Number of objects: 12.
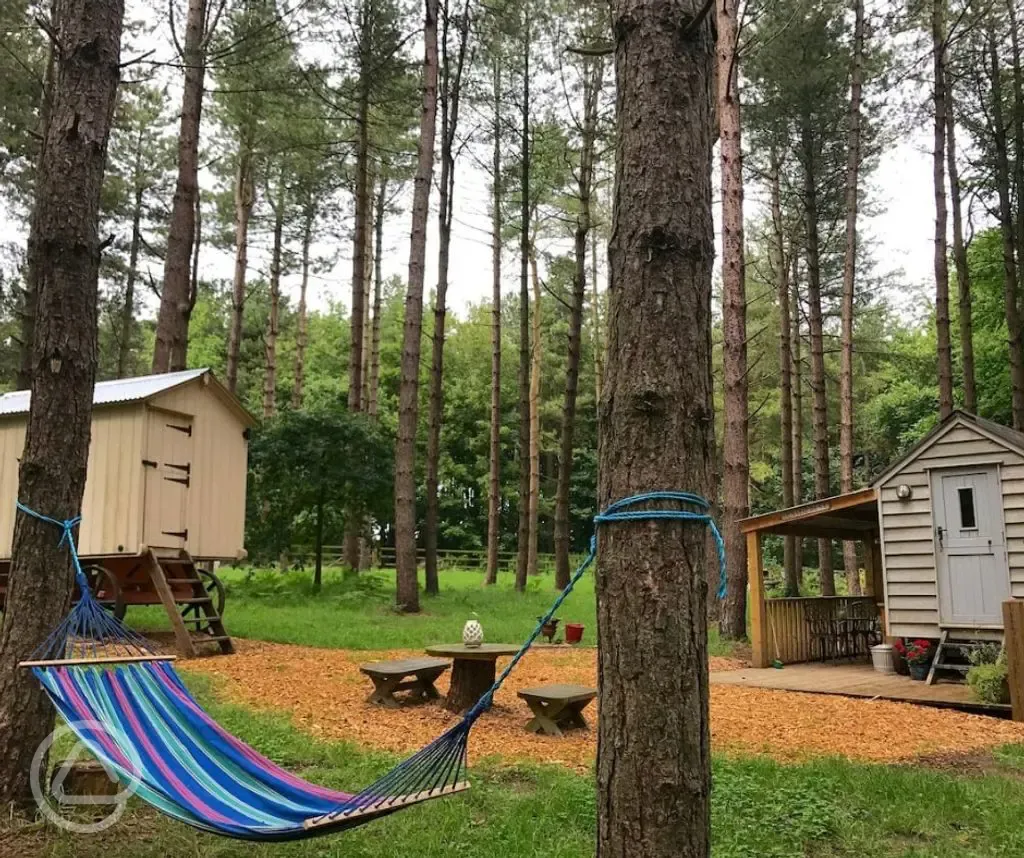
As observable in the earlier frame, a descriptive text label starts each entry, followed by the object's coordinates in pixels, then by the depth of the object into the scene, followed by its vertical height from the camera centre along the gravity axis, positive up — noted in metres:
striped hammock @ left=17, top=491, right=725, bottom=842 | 2.52 -0.75
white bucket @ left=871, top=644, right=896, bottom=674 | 9.05 -1.25
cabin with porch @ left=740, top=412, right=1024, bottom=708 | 7.86 +0.14
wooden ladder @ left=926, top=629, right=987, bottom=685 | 7.96 -1.04
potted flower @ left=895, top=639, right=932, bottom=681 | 8.26 -1.13
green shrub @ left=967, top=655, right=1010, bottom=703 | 6.82 -1.13
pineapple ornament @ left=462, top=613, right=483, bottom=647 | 6.20 -0.70
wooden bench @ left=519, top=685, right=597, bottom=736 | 5.46 -1.09
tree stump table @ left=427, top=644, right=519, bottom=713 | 6.17 -1.03
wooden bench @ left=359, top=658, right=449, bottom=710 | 6.16 -1.05
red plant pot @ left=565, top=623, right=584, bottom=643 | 10.25 -1.12
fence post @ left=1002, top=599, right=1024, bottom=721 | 6.41 -0.79
